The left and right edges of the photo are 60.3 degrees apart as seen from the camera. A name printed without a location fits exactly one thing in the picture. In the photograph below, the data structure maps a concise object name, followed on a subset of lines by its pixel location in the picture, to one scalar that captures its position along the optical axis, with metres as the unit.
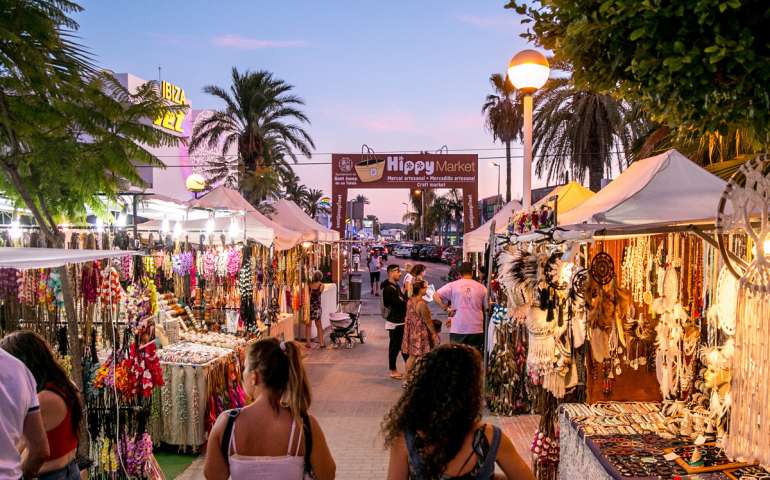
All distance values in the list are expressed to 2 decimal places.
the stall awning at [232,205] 10.75
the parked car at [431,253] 54.59
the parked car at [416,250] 58.82
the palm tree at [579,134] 14.33
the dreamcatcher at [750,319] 3.21
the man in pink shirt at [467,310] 8.95
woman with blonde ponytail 3.02
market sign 22.59
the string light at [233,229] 10.00
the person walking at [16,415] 2.91
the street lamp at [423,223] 67.72
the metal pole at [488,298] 8.05
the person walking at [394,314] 10.61
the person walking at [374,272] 25.70
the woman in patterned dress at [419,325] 9.38
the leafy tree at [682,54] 2.38
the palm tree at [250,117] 23.25
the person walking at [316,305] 13.61
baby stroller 13.94
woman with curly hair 2.60
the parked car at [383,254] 49.34
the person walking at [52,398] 3.58
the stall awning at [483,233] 12.70
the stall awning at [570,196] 8.08
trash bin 21.25
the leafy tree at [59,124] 5.17
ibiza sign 29.15
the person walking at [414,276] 9.57
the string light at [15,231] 7.32
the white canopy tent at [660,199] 4.26
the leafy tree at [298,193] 28.68
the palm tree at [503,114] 29.77
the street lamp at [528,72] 7.25
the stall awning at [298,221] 14.69
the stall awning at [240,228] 10.30
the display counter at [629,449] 3.83
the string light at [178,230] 9.67
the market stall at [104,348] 5.73
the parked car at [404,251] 67.25
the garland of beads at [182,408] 6.95
